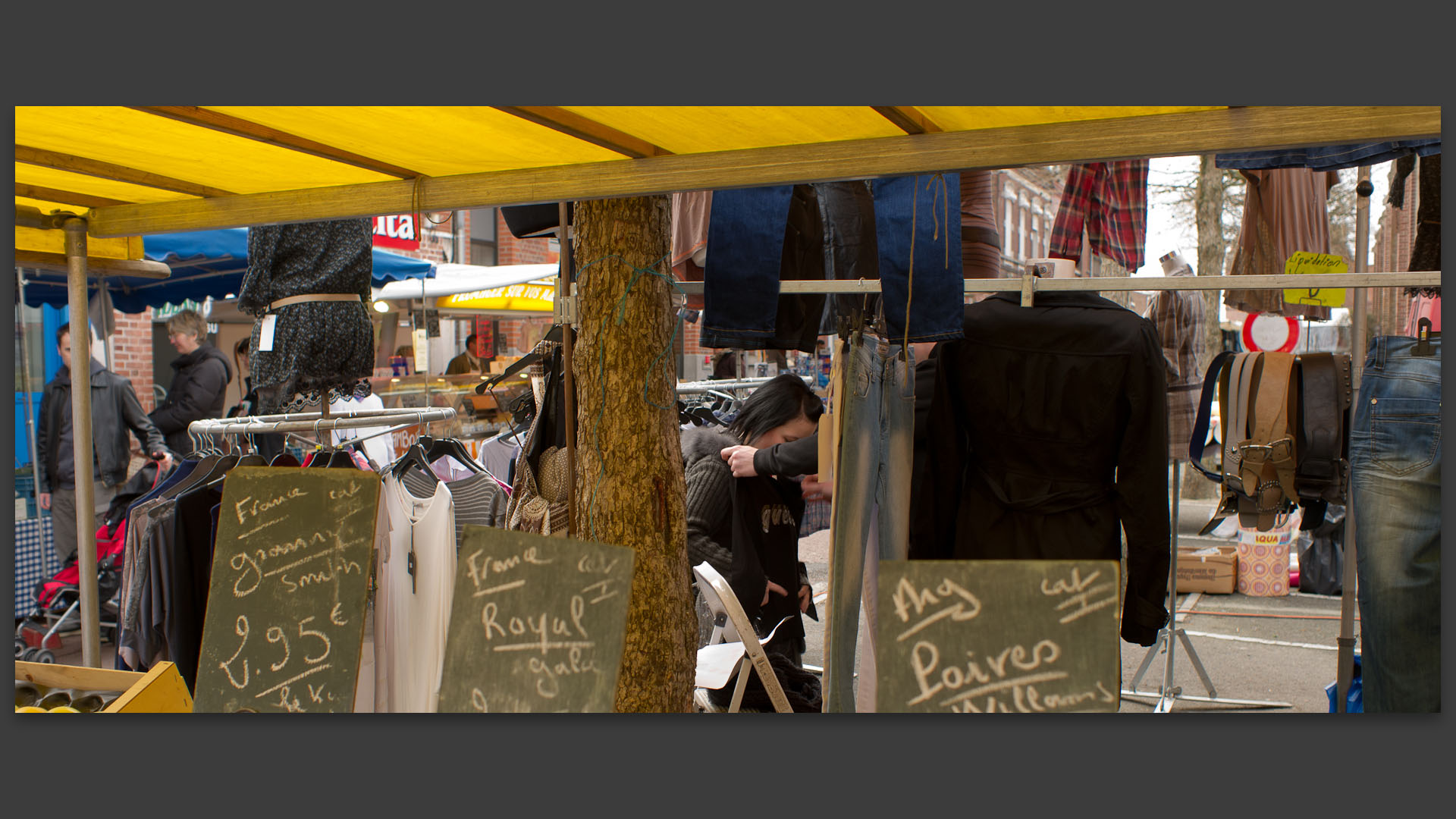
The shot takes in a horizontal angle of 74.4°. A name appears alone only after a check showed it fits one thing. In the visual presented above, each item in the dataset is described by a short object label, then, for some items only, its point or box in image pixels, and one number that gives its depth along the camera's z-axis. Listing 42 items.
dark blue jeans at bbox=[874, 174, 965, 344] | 2.08
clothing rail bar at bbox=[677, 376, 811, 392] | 5.44
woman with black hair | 3.29
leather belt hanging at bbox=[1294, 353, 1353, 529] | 3.11
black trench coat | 2.32
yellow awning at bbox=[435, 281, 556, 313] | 8.85
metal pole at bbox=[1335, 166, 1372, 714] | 2.96
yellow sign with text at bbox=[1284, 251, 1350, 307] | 2.89
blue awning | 5.82
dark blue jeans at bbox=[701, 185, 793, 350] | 2.23
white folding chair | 2.38
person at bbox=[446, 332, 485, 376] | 10.01
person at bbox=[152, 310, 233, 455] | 6.03
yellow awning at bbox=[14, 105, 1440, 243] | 1.67
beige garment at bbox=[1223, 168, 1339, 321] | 4.25
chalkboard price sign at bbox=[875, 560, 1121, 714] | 1.63
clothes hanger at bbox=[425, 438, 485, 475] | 3.41
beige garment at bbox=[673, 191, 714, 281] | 3.12
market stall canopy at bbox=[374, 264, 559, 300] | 7.89
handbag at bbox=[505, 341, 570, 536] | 2.61
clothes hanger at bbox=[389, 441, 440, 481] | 3.09
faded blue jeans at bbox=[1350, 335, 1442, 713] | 2.59
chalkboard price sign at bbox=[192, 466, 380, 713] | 1.95
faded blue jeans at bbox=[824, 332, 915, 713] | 2.29
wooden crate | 2.00
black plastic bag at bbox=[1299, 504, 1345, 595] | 6.18
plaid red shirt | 4.48
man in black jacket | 5.57
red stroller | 4.73
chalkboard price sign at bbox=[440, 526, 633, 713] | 1.70
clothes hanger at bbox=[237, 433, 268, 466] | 2.97
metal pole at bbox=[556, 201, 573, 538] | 2.32
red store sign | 11.45
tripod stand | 4.26
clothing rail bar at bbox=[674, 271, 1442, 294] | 2.46
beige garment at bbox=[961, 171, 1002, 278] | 2.86
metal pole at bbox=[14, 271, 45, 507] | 5.61
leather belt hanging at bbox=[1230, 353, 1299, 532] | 3.19
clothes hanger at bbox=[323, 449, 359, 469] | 2.93
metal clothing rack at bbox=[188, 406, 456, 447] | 3.12
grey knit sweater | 3.36
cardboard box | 6.41
